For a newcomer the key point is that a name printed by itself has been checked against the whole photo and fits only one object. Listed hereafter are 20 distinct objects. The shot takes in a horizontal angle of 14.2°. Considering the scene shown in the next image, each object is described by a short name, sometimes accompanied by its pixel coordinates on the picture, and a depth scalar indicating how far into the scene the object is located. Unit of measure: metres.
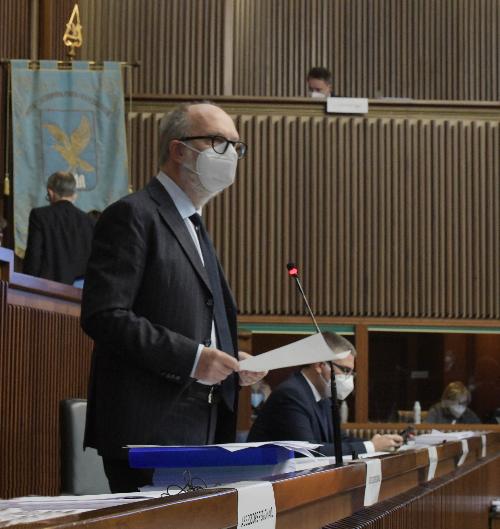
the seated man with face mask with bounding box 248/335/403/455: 8.54
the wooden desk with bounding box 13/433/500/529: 2.20
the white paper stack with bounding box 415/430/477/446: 8.19
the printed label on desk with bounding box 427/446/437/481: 6.02
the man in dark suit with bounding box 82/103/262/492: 4.70
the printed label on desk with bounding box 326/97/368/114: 16.20
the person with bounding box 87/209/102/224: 15.34
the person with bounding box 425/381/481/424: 15.55
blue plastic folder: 3.55
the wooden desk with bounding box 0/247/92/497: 8.06
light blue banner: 15.42
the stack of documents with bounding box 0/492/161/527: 2.09
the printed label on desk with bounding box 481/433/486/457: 9.01
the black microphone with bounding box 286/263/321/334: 4.81
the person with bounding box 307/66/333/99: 16.90
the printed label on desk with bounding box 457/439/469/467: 7.58
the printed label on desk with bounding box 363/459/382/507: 4.27
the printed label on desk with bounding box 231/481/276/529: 2.71
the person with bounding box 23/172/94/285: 12.21
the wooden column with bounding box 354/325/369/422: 15.59
